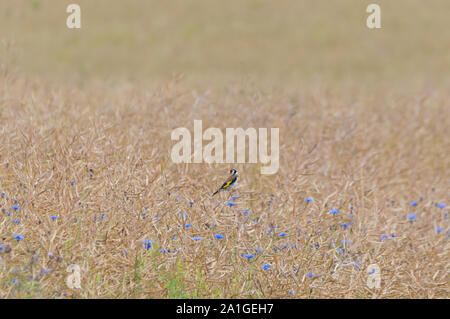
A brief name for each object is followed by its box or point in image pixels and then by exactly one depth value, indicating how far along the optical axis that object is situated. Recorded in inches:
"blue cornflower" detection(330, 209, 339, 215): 331.9
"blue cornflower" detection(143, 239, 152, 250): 280.2
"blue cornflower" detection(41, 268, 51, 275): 245.0
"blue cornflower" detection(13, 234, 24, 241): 255.9
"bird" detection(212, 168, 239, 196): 316.5
